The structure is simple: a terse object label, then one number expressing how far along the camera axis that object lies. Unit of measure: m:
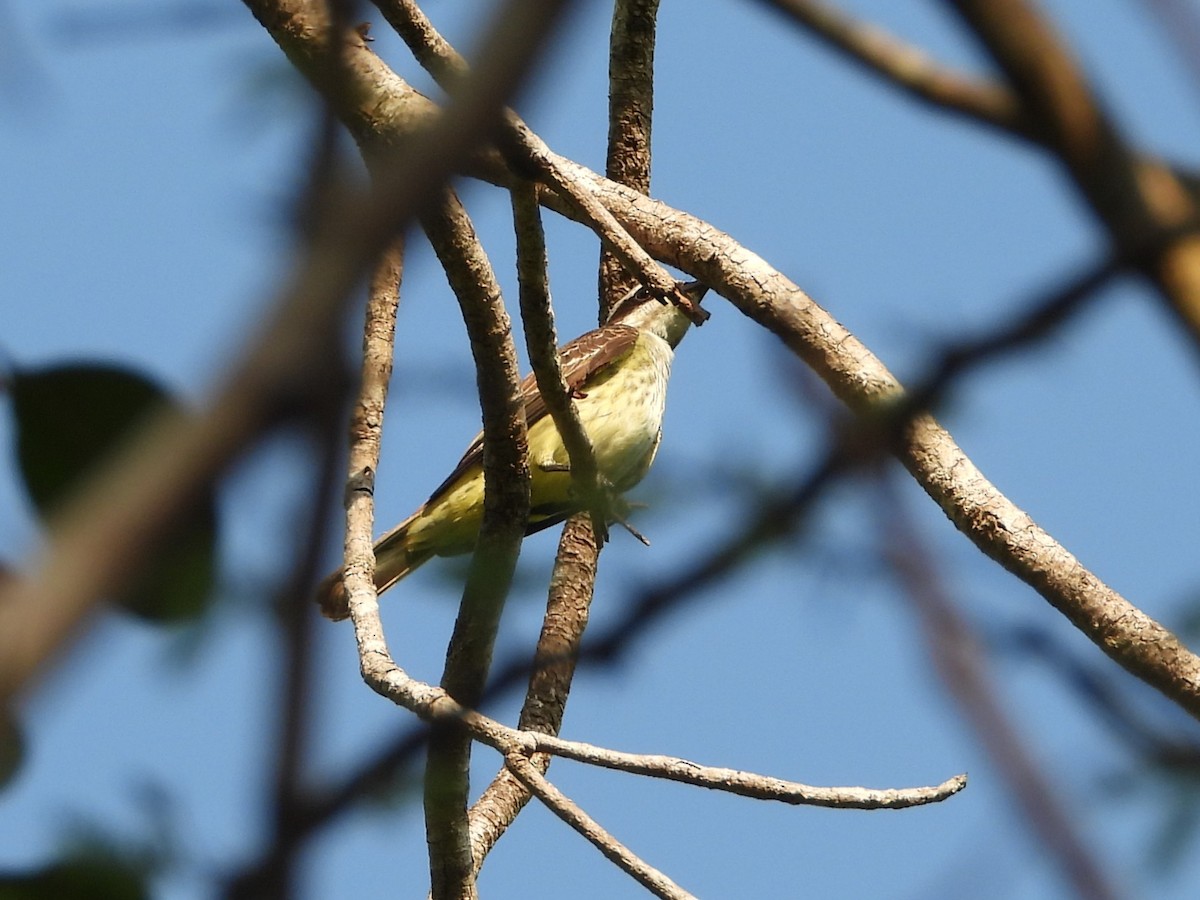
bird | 13.16
